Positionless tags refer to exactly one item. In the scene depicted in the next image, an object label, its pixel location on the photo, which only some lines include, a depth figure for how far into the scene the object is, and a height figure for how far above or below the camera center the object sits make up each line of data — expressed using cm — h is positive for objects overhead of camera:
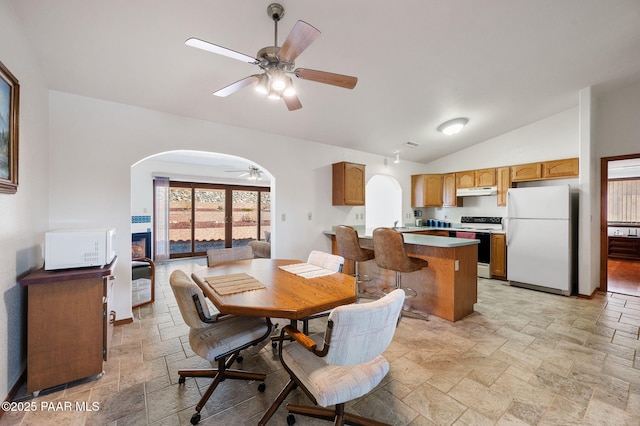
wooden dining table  141 -50
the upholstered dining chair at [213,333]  155 -78
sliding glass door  670 -6
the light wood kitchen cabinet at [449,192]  557 +48
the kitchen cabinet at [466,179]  529 +71
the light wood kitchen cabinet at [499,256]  461 -76
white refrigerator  384 -38
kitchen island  296 -76
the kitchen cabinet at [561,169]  416 +74
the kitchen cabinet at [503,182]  482 +59
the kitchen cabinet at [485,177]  501 +71
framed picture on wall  165 +55
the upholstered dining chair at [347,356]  115 -67
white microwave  188 -26
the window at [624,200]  659 +36
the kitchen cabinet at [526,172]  451 +74
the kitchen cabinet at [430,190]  579 +53
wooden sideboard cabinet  179 -80
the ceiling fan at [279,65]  147 +98
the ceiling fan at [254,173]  579 +92
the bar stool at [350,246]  344 -43
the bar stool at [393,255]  289 -47
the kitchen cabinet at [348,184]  444 +52
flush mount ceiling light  425 +145
